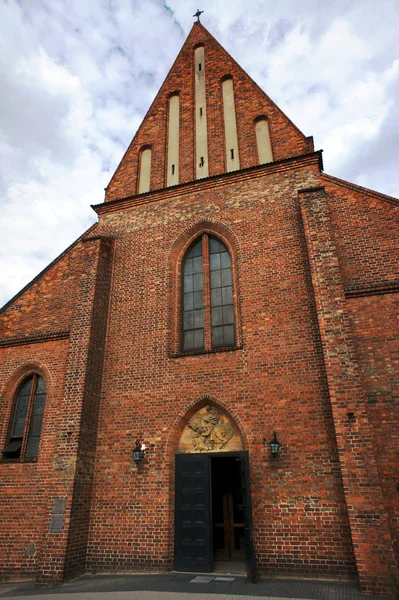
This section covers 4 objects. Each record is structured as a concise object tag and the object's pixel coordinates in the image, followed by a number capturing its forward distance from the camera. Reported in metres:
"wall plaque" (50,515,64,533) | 7.97
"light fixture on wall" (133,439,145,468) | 8.66
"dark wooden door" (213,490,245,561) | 9.14
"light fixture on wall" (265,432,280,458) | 7.71
